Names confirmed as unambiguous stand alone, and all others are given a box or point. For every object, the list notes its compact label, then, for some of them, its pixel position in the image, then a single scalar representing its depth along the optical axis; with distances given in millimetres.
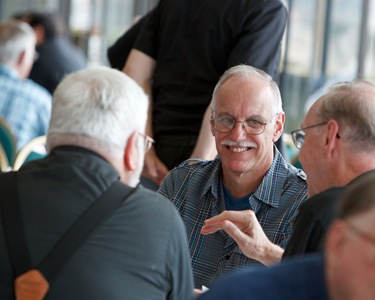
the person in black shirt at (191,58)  6010
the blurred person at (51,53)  12701
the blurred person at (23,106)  9360
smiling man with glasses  4646
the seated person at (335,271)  2160
